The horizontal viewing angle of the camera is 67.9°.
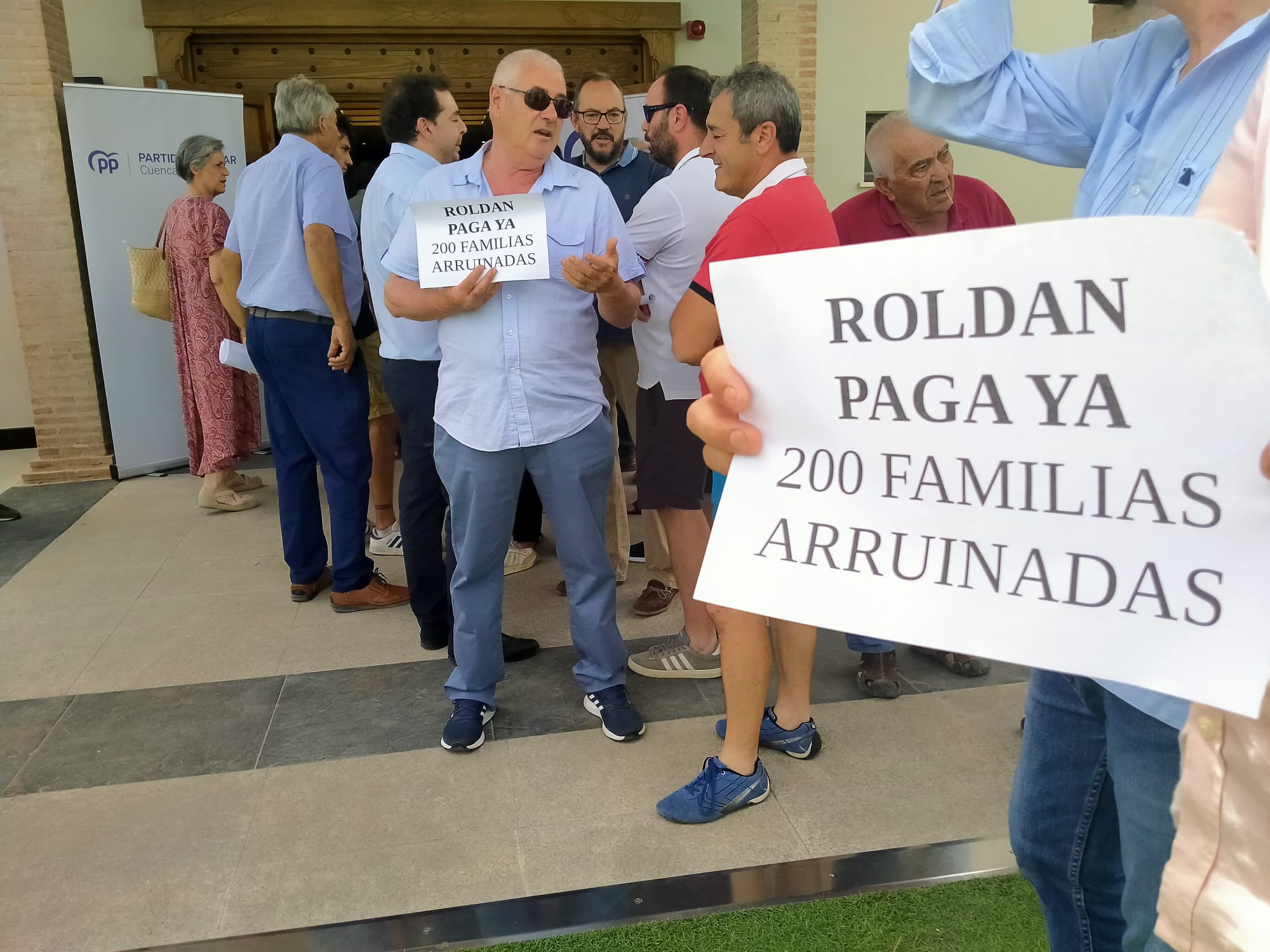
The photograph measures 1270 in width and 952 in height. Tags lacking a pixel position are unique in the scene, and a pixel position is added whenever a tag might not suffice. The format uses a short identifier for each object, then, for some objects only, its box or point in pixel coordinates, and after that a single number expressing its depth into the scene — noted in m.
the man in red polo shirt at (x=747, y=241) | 2.23
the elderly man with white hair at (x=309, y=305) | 3.67
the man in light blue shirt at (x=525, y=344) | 2.57
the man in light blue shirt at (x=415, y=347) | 3.20
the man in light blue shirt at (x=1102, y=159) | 0.96
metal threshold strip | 2.08
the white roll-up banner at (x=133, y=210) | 6.14
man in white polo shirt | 2.99
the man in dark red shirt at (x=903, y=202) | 2.78
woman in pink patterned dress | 5.31
